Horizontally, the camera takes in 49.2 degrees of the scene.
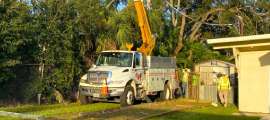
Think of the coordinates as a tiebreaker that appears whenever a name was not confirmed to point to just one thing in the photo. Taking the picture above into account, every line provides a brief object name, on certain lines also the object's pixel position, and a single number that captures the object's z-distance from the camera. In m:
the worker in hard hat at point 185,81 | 18.64
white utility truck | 12.62
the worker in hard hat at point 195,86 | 18.11
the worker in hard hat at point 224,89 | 14.89
